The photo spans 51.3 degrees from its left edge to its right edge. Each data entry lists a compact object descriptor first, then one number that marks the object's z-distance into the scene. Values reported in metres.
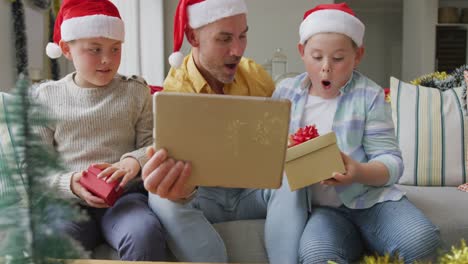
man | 1.11
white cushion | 1.64
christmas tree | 0.37
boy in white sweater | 1.16
